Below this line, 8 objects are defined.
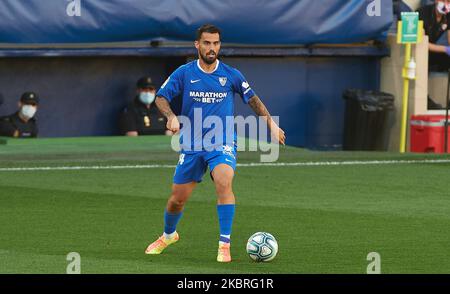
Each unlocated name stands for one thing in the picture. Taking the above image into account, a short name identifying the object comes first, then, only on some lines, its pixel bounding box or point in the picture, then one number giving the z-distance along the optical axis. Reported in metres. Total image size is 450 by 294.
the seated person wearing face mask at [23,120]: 21.12
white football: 11.84
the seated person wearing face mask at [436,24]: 23.94
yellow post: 22.92
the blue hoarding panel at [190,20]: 21.12
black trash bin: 23.12
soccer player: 12.13
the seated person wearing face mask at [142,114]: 22.06
